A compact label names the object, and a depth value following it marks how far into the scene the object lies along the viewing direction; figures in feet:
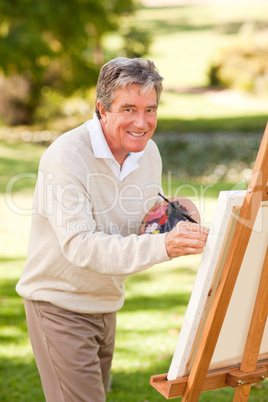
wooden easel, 11.51
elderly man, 12.18
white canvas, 11.53
